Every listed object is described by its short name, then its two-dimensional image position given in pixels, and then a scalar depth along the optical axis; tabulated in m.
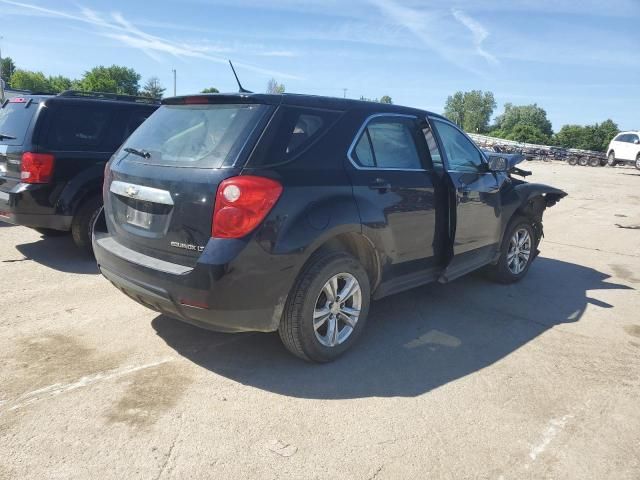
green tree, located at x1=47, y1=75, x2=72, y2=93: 105.31
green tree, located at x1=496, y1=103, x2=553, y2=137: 117.81
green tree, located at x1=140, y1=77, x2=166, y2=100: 109.06
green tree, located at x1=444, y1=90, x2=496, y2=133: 131.38
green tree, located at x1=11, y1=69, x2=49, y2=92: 96.88
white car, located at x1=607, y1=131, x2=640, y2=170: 29.00
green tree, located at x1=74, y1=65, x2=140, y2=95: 93.94
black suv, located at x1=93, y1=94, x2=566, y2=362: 3.00
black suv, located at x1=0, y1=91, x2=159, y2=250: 5.42
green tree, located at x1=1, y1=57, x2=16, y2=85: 103.69
